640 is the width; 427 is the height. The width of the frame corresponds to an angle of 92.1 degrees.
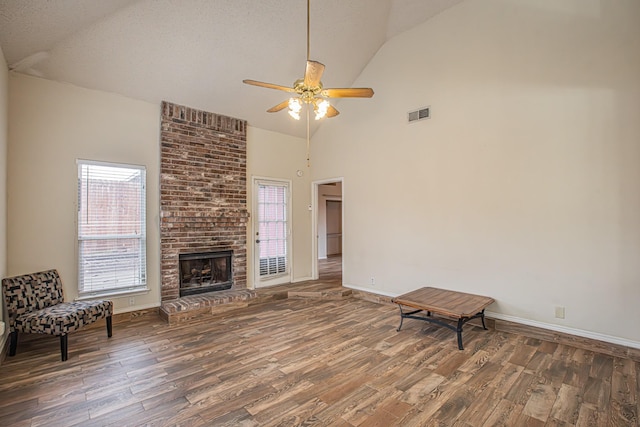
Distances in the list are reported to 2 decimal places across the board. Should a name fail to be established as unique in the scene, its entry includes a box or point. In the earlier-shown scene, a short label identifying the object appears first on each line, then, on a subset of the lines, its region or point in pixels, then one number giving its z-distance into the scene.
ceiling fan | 2.90
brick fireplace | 4.71
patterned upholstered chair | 3.18
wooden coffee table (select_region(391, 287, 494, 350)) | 3.48
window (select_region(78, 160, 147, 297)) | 4.10
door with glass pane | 5.86
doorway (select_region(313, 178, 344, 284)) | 10.12
